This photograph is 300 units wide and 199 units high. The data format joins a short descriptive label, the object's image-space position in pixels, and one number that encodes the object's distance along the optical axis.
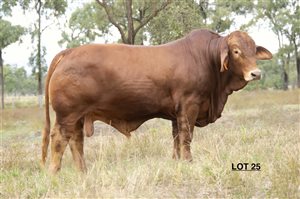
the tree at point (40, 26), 27.64
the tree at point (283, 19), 40.56
